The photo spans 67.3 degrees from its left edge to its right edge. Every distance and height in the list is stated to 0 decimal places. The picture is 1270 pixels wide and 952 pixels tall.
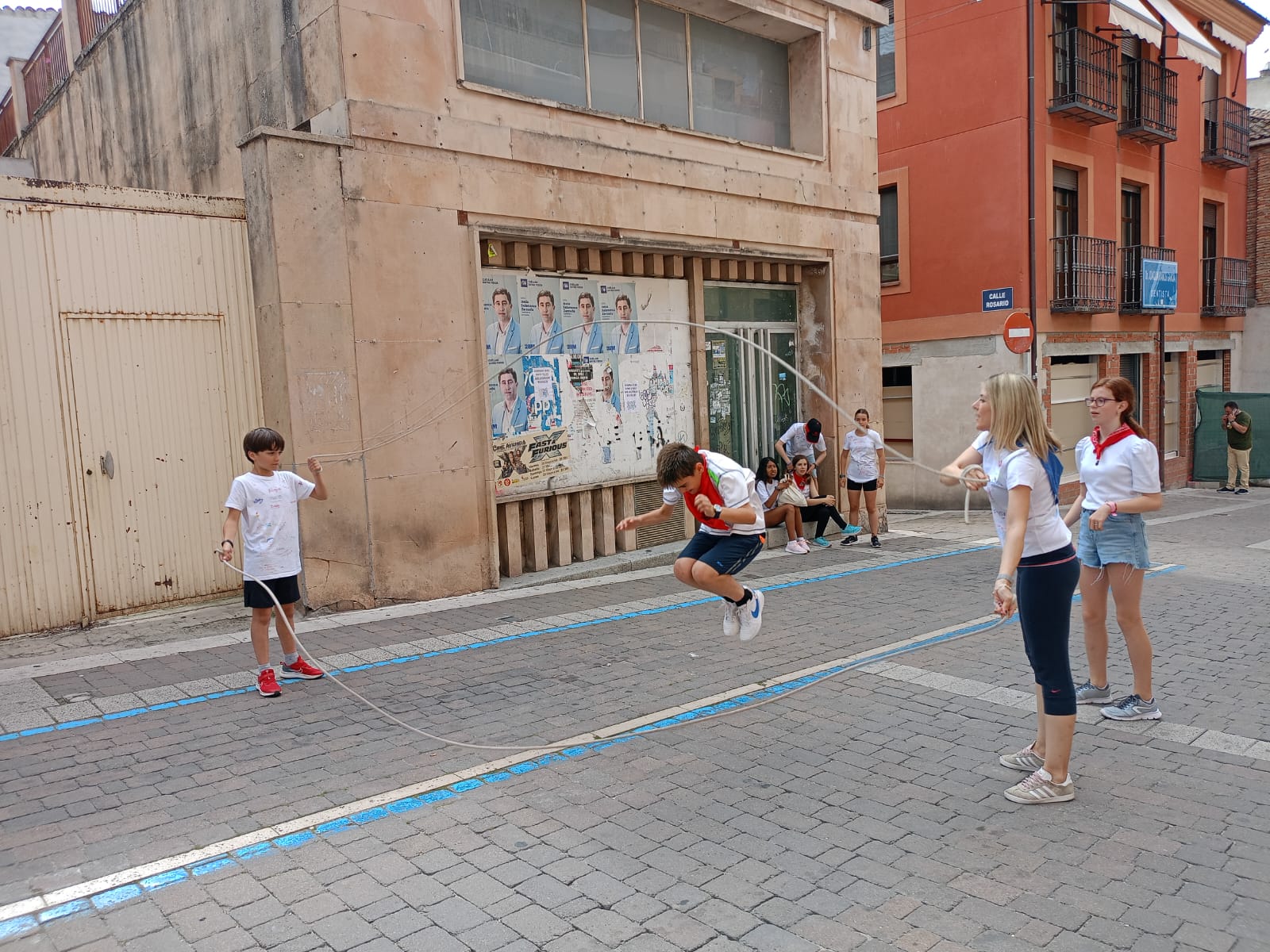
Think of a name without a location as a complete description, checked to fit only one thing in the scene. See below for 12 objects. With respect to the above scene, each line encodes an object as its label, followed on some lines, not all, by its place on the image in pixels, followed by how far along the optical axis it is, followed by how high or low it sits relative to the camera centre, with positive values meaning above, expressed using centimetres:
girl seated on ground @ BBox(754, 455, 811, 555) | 1233 -167
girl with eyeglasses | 552 -93
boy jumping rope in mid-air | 586 -90
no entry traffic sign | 1421 +53
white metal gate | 793 +17
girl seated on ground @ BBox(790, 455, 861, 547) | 1259 -169
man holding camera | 2027 -188
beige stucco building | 880 +178
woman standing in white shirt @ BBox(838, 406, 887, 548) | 1266 -119
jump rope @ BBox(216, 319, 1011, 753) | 501 -116
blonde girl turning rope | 446 -92
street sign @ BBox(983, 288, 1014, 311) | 1683 +124
